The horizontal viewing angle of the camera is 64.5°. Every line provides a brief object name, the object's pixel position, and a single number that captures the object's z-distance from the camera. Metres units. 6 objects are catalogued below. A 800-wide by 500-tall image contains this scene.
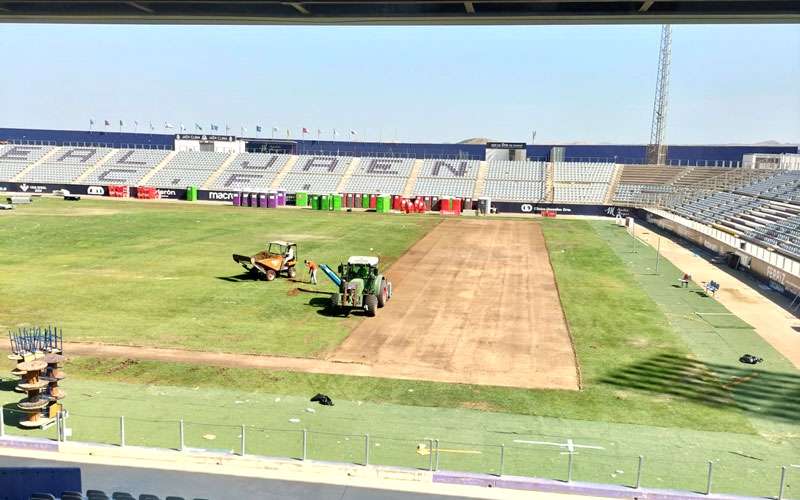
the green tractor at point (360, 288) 28.05
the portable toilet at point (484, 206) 84.94
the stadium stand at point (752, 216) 43.56
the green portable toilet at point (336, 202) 83.88
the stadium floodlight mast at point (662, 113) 98.88
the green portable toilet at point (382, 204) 82.94
